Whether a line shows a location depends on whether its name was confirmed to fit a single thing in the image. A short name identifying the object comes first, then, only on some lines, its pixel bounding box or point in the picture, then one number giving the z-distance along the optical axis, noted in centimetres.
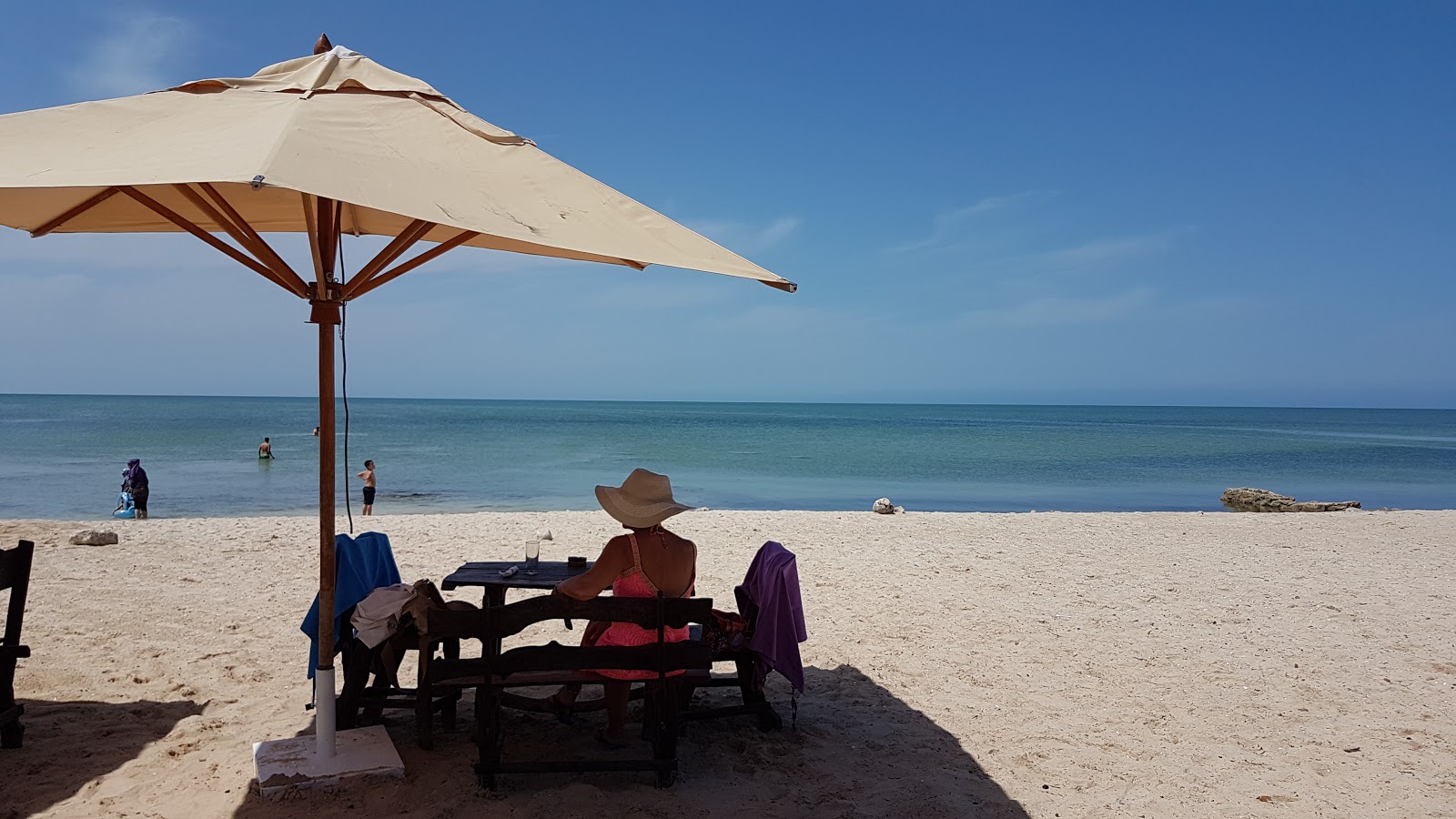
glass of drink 470
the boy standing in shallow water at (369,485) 1498
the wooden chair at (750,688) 432
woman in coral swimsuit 392
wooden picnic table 434
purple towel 427
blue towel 398
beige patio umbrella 252
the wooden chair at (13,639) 376
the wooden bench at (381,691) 391
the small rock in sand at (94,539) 882
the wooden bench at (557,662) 350
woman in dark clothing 1426
